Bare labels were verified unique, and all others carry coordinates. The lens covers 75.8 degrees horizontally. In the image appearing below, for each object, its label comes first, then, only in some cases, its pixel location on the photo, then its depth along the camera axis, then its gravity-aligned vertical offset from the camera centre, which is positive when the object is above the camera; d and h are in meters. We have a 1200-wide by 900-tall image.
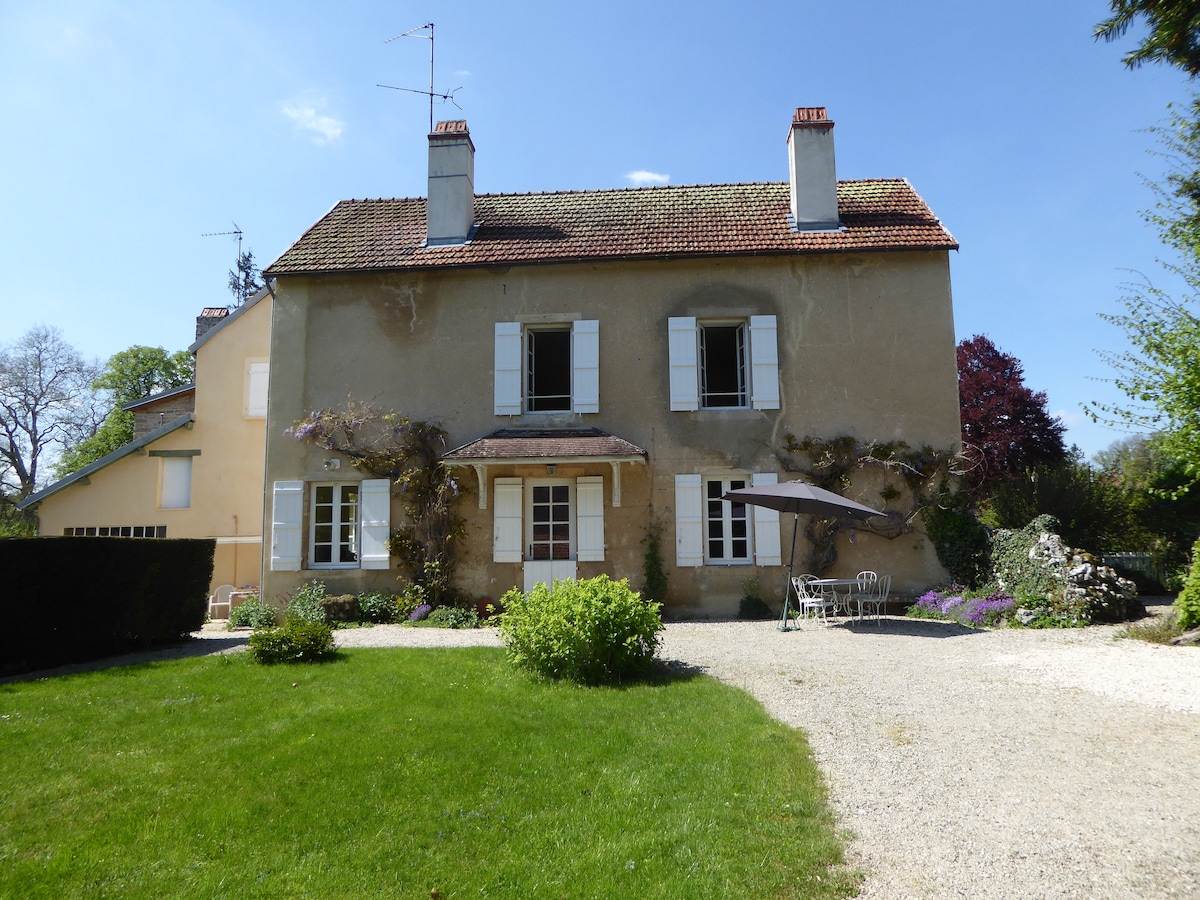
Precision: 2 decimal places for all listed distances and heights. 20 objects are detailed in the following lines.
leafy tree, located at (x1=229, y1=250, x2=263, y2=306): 32.84 +11.68
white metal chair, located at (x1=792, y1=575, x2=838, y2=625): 10.51 -0.71
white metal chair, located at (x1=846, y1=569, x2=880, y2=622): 10.33 -0.58
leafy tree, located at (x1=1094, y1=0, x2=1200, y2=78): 9.65 +6.65
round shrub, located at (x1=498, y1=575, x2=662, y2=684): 6.67 -0.71
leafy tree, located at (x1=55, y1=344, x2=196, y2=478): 29.64 +7.25
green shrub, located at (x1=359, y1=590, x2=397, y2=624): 11.66 -0.84
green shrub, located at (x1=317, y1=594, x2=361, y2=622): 11.51 -0.81
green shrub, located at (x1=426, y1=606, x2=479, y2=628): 11.14 -0.94
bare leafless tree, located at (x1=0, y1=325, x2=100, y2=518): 28.47 +5.58
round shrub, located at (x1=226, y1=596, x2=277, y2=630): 11.61 -0.92
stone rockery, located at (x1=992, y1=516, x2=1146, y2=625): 9.83 -0.48
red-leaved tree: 20.14 +3.17
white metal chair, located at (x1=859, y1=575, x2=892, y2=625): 10.35 -0.66
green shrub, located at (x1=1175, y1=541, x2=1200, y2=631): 8.44 -0.63
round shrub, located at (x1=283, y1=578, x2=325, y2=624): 11.33 -0.73
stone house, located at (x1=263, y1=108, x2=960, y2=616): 11.84 +2.81
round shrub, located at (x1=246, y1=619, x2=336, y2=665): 7.55 -0.88
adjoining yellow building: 15.44 +1.52
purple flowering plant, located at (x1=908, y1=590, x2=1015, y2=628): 10.09 -0.80
